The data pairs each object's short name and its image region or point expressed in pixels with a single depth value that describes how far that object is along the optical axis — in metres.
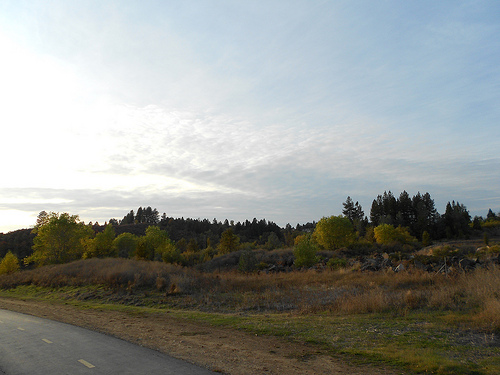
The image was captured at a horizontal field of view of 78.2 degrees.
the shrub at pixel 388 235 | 71.57
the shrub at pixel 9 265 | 56.53
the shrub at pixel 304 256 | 38.06
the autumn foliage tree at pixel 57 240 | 54.53
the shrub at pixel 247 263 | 37.90
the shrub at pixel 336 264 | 33.53
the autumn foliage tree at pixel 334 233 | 63.62
